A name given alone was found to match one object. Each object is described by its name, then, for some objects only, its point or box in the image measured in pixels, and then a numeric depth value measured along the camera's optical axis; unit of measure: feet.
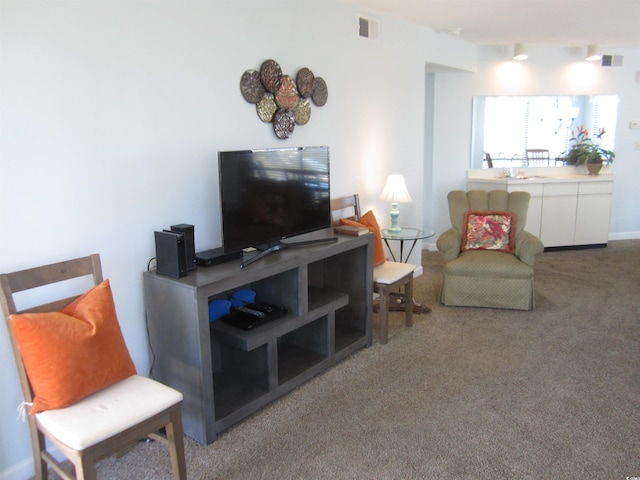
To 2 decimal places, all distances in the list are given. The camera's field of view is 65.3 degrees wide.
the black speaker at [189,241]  7.88
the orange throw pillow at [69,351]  5.81
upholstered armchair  13.34
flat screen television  8.32
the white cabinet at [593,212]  19.80
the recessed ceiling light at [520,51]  18.60
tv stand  7.56
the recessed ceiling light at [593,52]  19.12
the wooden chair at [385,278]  11.34
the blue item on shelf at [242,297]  9.41
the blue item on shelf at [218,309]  8.97
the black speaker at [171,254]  7.54
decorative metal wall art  9.86
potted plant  20.27
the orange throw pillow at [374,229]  12.01
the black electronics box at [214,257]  8.34
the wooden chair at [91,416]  5.52
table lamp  13.25
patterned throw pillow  14.44
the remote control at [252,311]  8.88
